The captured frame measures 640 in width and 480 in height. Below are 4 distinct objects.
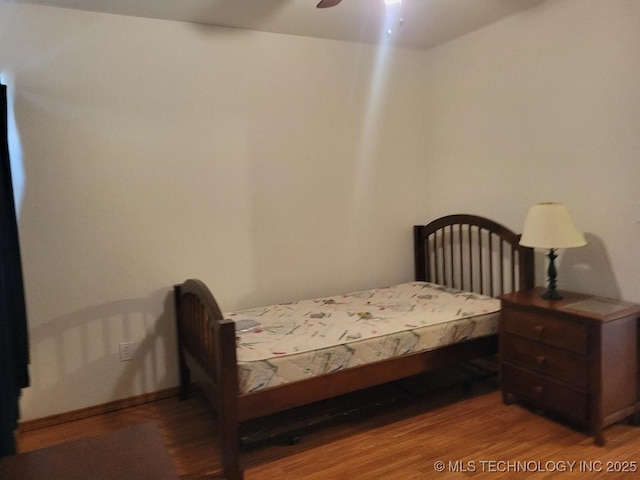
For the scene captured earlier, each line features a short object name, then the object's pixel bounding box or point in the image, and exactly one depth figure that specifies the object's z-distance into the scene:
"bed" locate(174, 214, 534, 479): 2.27
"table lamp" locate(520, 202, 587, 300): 2.64
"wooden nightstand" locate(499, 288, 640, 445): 2.39
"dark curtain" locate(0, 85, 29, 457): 2.11
